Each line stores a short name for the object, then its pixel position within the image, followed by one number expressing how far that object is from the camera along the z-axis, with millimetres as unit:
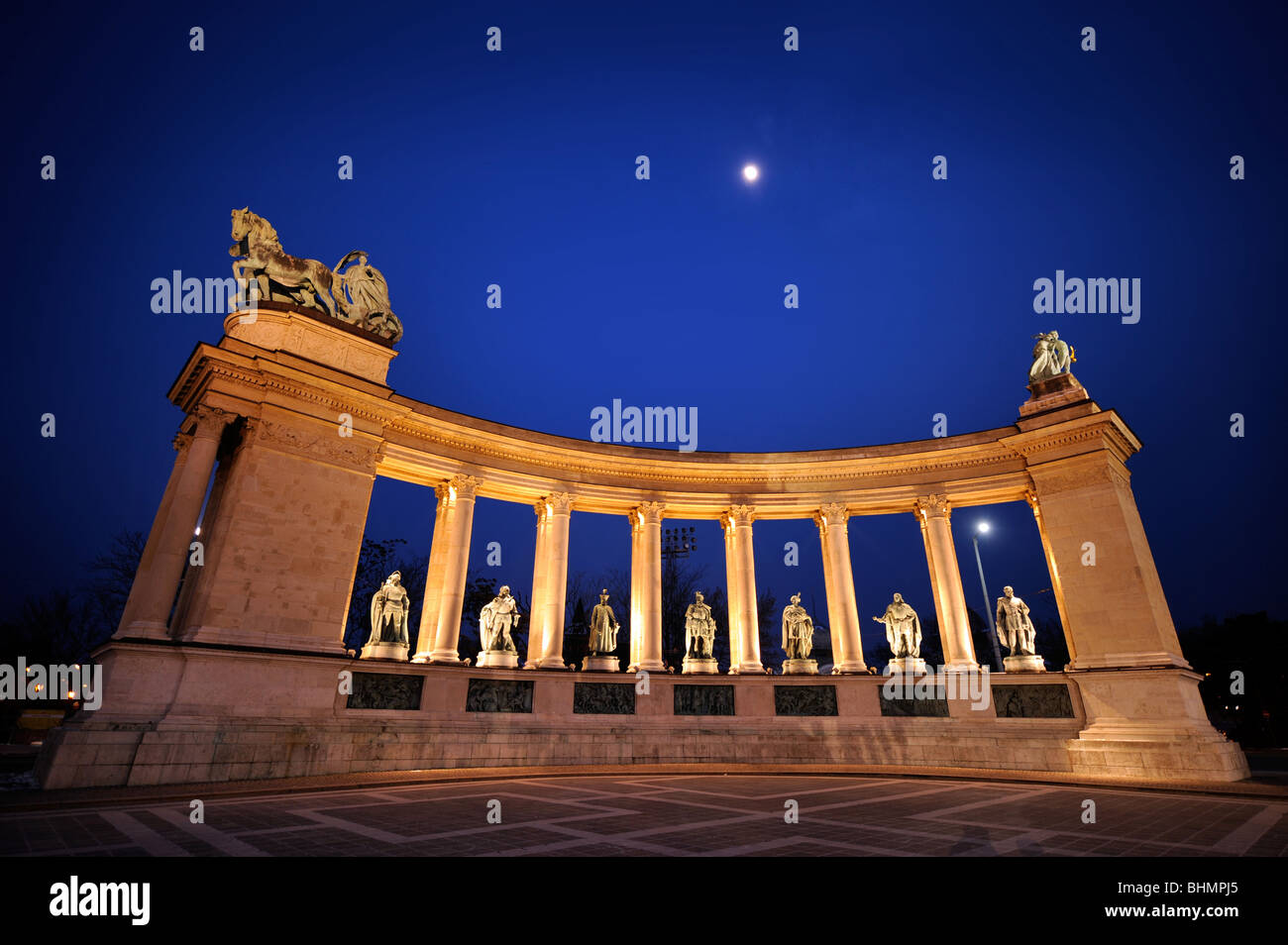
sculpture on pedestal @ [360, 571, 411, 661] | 24578
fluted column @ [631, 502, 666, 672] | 28625
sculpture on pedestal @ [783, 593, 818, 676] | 29436
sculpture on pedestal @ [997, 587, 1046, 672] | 26047
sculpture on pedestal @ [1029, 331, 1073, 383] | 28344
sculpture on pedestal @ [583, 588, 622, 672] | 27984
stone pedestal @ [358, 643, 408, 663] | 24438
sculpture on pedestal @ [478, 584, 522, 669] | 26594
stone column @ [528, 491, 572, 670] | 26984
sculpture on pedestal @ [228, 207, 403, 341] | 24328
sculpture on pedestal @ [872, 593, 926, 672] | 28188
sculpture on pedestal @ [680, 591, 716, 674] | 28938
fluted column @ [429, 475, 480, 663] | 25422
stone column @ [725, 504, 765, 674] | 28812
